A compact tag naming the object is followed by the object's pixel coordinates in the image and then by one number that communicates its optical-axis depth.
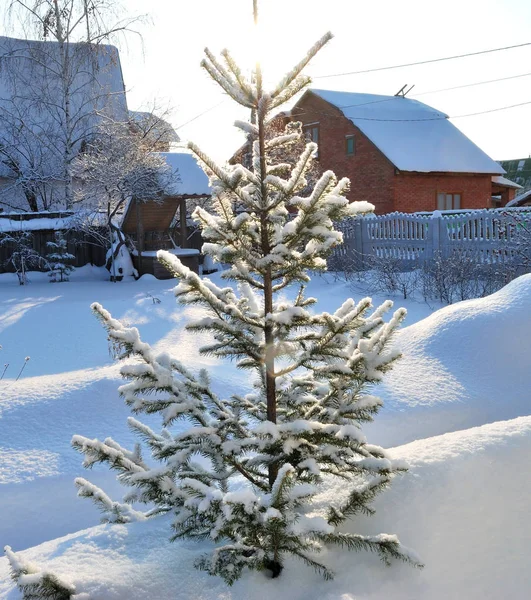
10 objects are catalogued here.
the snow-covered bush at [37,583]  2.10
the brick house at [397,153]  22.98
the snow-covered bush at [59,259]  16.94
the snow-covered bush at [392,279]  12.19
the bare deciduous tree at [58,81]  20.30
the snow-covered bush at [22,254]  16.73
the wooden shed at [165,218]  16.59
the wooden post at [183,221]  17.31
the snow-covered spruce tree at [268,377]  2.42
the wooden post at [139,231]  16.62
